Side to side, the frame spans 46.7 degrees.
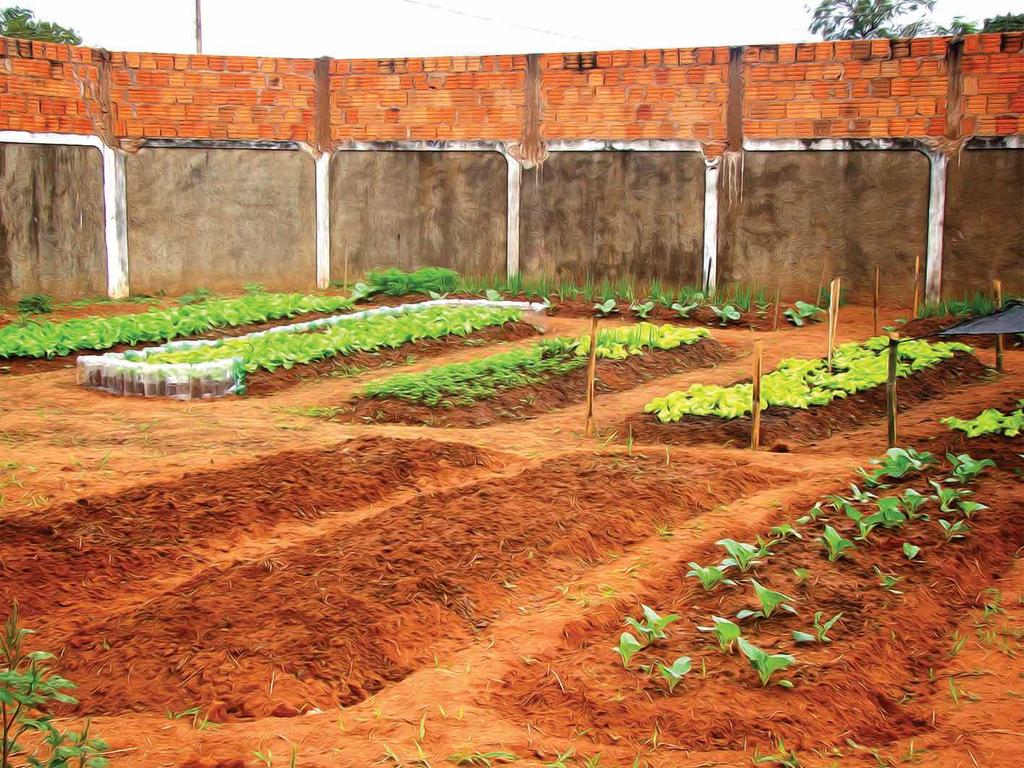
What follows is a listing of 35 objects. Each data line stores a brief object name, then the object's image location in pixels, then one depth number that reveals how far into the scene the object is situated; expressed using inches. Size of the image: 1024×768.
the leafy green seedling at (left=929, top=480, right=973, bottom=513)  243.8
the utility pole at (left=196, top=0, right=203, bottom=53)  1054.4
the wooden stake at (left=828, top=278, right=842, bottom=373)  357.9
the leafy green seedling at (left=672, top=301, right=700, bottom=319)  556.9
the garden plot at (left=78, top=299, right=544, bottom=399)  389.4
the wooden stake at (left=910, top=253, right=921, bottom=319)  530.5
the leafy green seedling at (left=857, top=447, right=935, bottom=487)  266.9
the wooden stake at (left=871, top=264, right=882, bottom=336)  493.7
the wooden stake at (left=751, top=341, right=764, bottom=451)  305.7
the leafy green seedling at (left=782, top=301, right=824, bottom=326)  548.8
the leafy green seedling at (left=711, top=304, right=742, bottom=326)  551.2
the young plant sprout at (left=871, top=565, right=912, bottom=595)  204.4
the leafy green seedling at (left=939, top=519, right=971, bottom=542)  227.9
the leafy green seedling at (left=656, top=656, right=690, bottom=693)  166.6
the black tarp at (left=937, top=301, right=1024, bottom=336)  311.5
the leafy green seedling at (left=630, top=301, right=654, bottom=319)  560.4
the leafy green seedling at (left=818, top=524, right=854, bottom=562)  217.0
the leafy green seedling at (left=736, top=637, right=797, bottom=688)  167.2
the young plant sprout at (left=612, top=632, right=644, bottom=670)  174.6
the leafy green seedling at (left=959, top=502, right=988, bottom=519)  239.0
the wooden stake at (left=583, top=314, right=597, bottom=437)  323.0
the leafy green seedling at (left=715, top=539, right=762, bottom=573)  210.8
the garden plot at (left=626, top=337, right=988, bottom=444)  331.9
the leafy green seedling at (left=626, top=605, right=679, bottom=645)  182.7
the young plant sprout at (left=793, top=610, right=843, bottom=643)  179.6
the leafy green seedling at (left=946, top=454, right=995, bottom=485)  264.7
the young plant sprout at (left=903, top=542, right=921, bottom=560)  217.0
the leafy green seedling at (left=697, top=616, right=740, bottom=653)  177.6
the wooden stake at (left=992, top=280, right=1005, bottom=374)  425.3
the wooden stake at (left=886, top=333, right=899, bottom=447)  290.5
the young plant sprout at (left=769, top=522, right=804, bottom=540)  227.6
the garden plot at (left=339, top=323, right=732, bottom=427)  361.7
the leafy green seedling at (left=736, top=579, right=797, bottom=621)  189.3
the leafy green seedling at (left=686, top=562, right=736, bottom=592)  205.9
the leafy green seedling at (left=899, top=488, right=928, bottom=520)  241.6
